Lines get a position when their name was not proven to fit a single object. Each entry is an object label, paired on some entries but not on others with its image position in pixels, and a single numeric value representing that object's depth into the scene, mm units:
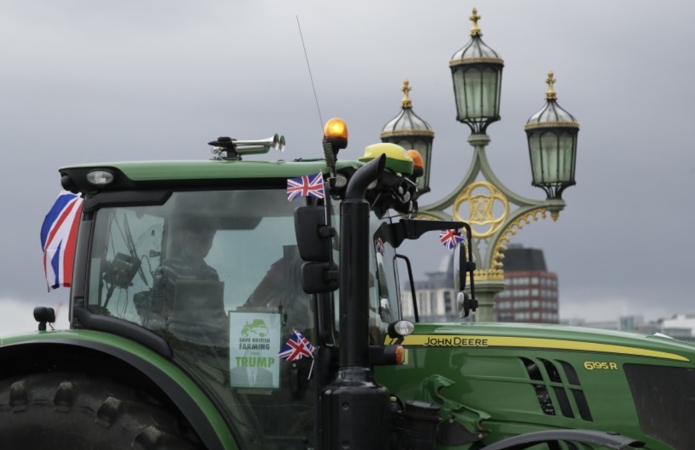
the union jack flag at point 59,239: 10844
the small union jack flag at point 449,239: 10305
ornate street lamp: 18734
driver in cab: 8898
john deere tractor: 8594
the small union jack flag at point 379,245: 9445
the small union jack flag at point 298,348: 8750
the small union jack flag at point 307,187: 8719
